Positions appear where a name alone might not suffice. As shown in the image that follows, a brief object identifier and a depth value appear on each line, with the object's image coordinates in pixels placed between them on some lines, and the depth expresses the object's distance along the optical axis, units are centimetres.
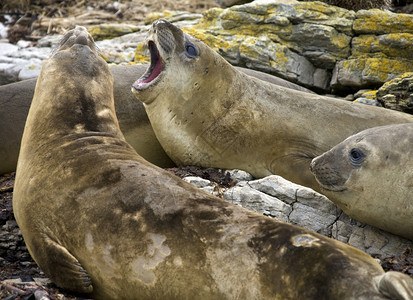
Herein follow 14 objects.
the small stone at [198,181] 1006
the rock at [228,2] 2384
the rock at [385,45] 1684
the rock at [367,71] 1655
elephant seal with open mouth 1165
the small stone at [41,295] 698
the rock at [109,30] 2071
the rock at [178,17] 2067
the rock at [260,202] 952
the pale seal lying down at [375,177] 902
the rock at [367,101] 1453
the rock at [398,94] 1368
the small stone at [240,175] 1114
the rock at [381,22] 1717
